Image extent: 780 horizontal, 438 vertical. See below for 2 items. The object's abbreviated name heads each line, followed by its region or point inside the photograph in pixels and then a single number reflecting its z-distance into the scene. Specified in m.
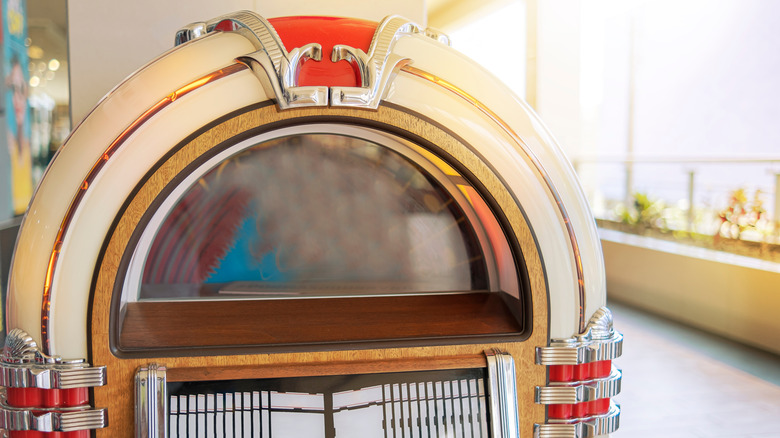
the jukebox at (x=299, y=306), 1.06
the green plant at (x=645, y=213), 5.28
